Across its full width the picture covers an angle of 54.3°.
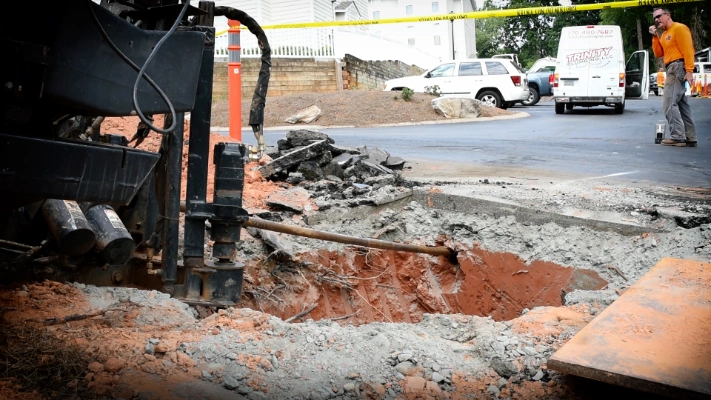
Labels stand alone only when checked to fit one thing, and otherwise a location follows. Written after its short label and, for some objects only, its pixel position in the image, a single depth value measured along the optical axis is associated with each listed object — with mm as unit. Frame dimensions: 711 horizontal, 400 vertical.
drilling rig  2154
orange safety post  9664
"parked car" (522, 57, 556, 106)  29805
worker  11516
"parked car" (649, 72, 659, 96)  35000
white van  21312
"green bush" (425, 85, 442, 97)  23609
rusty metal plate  2883
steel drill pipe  4711
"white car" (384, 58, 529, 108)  24375
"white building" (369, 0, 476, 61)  58875
